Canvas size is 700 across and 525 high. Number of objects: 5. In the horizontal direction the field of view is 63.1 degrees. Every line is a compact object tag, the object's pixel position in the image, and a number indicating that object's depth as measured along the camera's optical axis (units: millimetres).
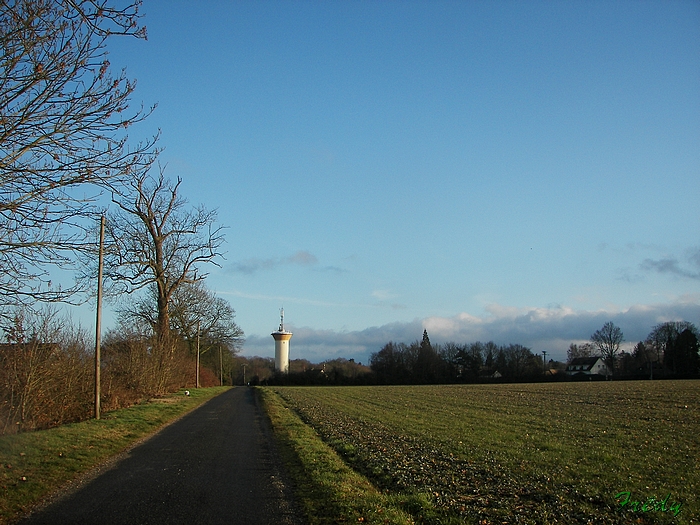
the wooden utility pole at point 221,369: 78425
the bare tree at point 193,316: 43125
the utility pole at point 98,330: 20219
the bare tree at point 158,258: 34688
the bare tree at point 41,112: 8156
